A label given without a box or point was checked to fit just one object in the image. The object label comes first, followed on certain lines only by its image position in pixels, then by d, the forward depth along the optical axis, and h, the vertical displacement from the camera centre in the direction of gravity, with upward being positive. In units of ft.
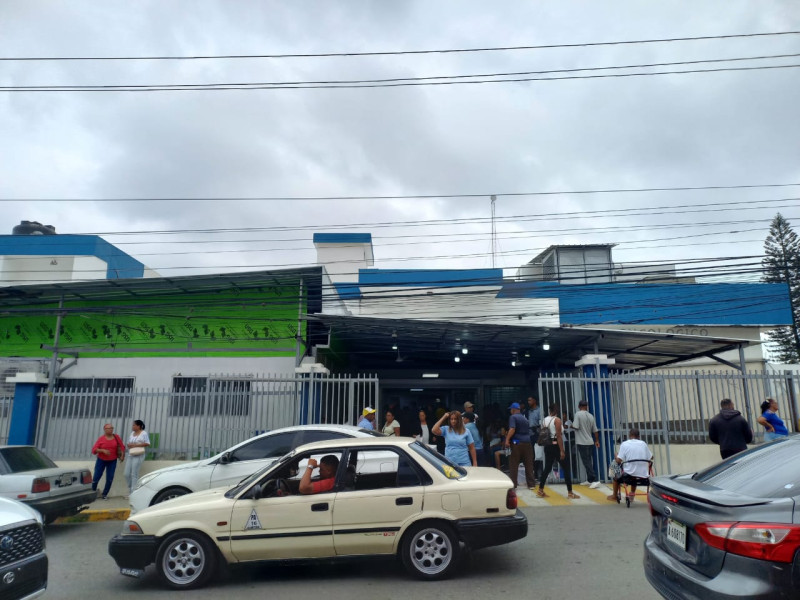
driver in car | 20.60 -1.96
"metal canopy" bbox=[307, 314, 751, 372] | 45.24 +6.31
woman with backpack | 35.01 -1.53
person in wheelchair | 31.60 -2.29
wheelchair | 31.55 -3.19
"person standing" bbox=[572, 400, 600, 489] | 36.37 -0.88
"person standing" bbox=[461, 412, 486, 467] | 38.04 -0.63
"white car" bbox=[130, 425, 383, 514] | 29.17 -2.26
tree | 99.04 +21.62
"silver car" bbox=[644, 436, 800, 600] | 11.07 -2.19
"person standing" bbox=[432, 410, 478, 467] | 32.04 -1.26
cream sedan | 19.97 -3.49
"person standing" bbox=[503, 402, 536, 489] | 36.58 -1.64
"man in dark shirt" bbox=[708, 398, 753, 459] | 31.01 -0.68
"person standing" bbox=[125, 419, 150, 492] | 38.19 -1.97
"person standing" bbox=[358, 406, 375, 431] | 37.94 -0.07
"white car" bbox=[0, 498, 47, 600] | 15.08 -3.41
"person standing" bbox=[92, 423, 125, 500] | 38.14 -2.05
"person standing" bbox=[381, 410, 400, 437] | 38.40 -0.51
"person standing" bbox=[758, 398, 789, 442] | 34.45 -0.37
